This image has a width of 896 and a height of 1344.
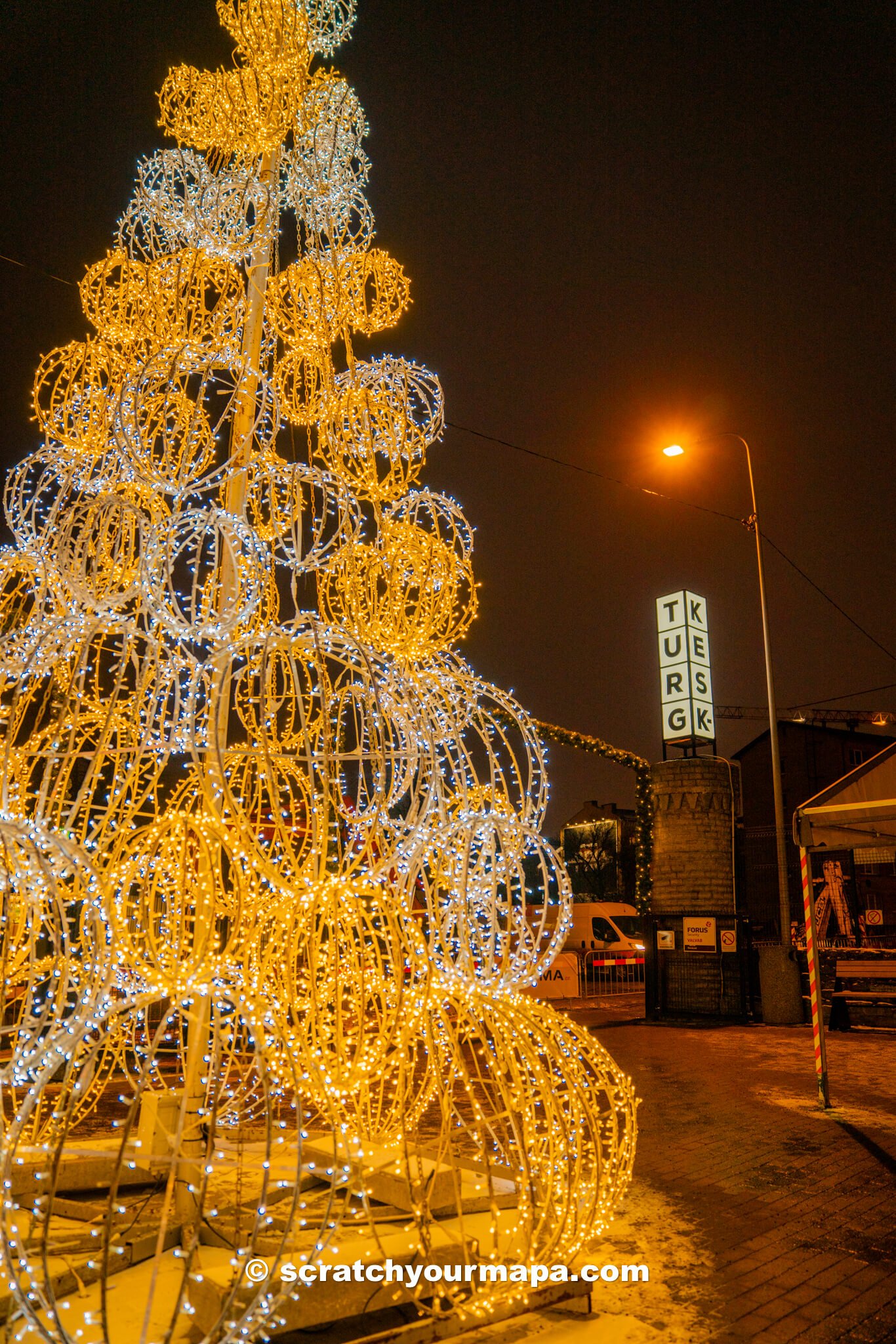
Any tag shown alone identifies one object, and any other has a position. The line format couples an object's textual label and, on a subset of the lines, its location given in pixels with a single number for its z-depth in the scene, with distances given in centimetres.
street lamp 1301
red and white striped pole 710
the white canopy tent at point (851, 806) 733
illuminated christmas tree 288
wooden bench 1166
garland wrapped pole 1397
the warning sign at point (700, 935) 1318
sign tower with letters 1570
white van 2191
